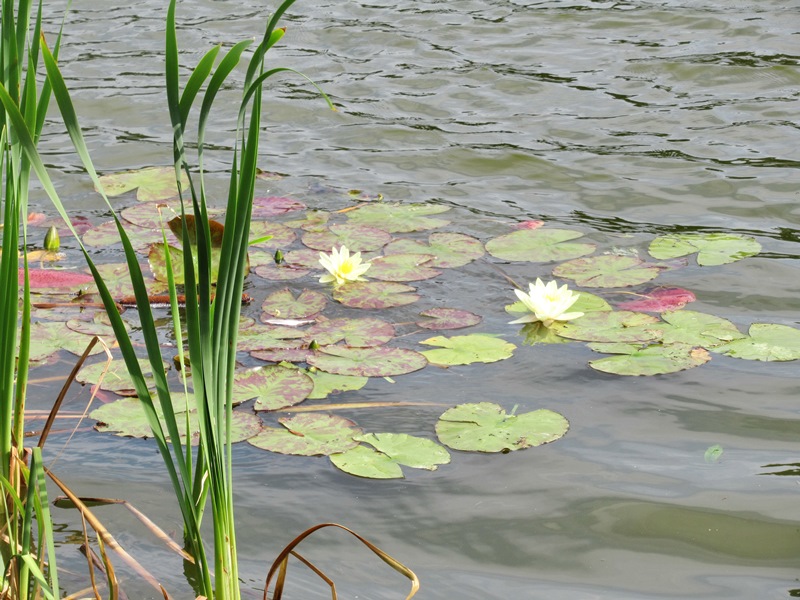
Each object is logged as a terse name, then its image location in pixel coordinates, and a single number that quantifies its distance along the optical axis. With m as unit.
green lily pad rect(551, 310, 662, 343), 4.80
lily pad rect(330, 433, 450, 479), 3.70
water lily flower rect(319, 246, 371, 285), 5.42
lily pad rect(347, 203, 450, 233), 6.43
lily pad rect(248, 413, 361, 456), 3.83
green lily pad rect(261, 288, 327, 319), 5.16
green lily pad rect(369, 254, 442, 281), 5.65
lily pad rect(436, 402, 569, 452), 3.86
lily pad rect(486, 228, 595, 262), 5.90
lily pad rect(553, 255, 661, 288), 5.46
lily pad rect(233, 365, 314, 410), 4.16
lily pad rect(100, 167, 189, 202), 6.94
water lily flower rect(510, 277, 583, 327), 4.90
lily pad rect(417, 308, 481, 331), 5.05
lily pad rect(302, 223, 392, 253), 6.09
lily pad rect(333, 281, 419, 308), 5.30
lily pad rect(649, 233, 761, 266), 5.74
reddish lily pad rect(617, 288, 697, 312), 5.14
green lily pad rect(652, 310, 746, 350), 4.72
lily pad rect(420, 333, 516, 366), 4.61
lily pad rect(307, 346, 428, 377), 4.48
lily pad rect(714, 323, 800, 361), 4.54
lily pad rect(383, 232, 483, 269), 5.86
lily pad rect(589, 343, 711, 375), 4.46
